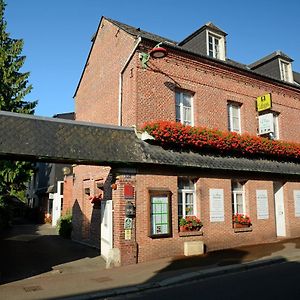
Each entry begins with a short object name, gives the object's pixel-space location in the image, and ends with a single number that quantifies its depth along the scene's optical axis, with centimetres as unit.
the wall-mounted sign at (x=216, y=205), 1289
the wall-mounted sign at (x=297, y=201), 1596
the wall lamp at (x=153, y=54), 1162
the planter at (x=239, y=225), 1348
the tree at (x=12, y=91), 1908
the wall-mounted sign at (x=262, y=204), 1438
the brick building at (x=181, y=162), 1126
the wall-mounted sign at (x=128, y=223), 1071
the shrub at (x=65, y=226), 1926
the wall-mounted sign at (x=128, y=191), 1090
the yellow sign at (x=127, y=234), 1066
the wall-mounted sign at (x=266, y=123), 1538
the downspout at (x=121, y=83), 1279
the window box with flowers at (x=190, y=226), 1198
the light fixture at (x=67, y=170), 2073
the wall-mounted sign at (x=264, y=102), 1548
